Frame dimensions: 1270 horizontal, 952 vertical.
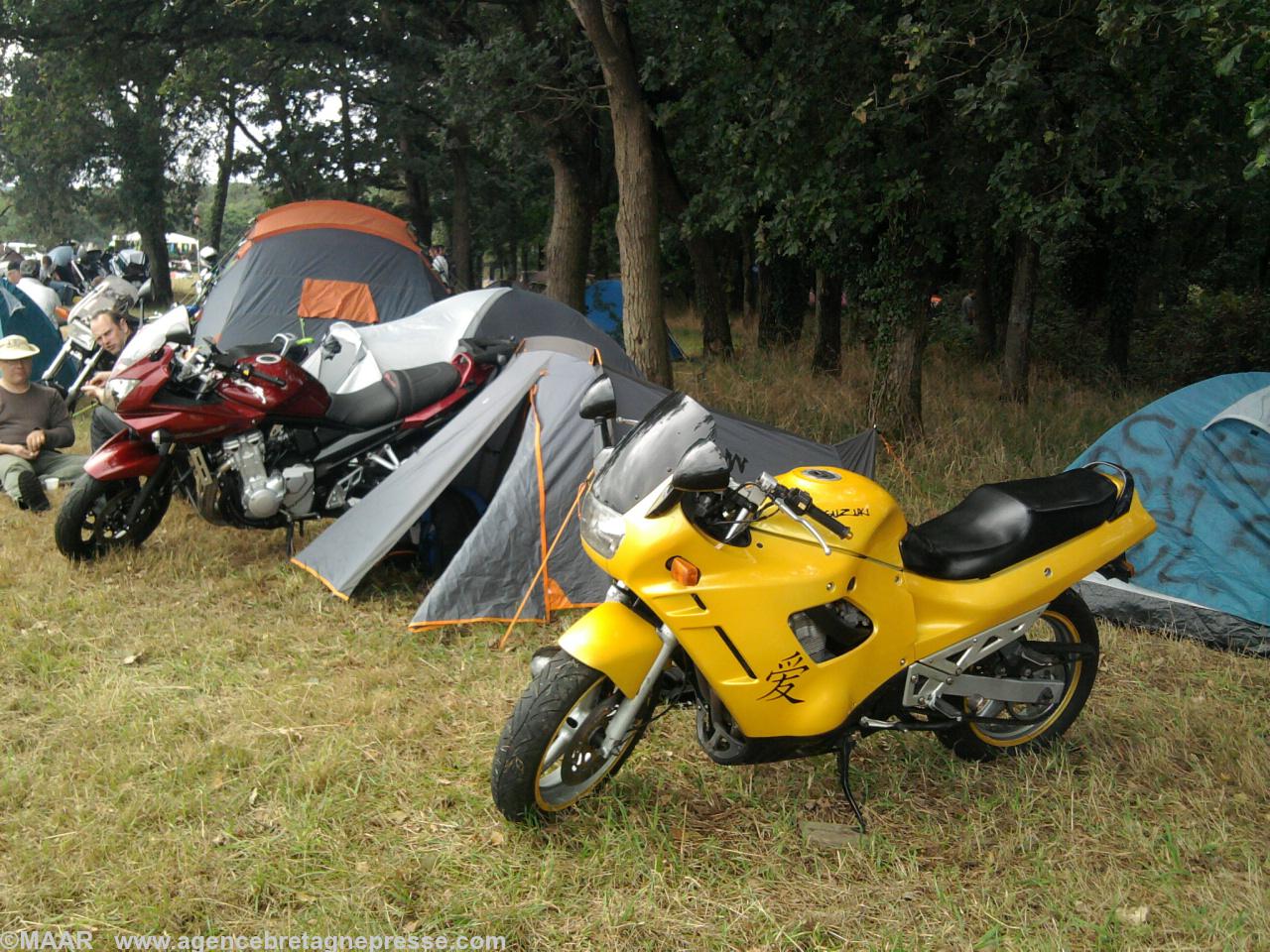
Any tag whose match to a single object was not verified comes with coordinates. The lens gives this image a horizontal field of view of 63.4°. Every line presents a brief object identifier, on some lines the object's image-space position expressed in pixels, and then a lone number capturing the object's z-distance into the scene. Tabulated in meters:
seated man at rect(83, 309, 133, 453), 6.33
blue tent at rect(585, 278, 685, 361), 16.42
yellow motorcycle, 2.77
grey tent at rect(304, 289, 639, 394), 6.00
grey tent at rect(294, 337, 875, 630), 4.66
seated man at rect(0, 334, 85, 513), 6.24
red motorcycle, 4.96
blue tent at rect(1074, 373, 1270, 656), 4.60
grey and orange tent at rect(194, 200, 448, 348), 9.84
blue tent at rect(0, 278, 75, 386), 9.11
